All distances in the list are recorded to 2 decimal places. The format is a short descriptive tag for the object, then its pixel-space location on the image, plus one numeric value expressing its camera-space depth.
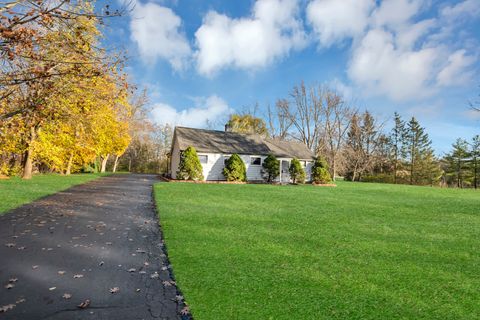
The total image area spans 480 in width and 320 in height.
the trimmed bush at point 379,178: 43.03
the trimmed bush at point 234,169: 24.47
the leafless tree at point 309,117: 41.66
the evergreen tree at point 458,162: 47.64
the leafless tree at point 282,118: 46.50
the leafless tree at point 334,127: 39.84
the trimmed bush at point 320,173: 26.53
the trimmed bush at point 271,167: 26.52
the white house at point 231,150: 26.06
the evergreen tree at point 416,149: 45.16
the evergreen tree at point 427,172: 44.88
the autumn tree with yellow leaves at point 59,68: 5.34
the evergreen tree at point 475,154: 44.34
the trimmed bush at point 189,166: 23.22
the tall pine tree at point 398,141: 47.84
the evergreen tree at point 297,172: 26.80
